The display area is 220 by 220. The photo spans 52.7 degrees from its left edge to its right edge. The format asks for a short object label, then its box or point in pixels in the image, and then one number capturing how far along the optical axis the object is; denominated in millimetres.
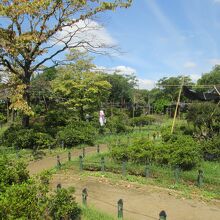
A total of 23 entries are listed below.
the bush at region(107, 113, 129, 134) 14772
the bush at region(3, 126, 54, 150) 10827
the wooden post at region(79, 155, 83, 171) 7358
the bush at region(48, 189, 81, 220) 3906
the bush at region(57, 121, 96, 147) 11126
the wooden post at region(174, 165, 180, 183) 6374
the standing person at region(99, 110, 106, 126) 14588
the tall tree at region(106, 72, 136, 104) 28478
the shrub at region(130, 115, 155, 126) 18998
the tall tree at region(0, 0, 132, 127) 10769
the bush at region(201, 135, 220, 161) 8263
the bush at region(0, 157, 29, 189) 4078
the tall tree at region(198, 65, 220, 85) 30281
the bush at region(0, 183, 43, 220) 3036
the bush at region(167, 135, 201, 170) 7245
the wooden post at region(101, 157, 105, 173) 7232
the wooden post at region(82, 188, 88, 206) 4716
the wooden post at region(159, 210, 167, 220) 3526
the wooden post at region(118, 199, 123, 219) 4200
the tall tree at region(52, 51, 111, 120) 17205
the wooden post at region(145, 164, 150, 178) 6759
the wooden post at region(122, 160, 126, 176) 6945
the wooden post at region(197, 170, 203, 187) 6182
